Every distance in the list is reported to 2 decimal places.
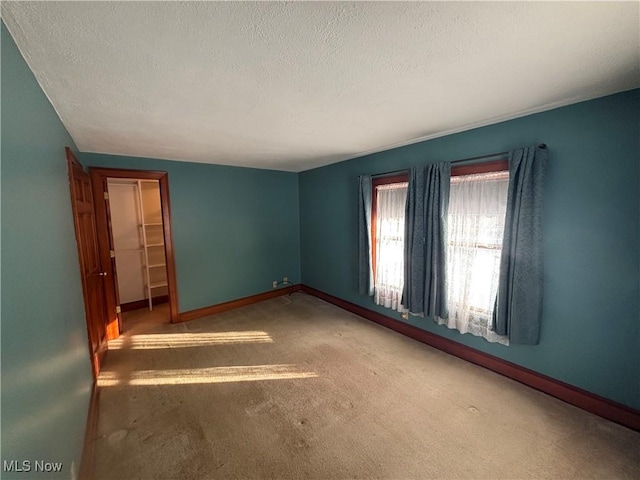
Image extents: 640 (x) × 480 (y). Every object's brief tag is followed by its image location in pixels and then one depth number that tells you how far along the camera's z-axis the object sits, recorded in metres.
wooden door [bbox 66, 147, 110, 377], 2.03
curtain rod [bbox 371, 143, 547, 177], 1.93
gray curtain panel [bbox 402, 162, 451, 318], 2.51
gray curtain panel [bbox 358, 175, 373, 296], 3.27
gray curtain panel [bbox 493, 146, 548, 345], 1.94
